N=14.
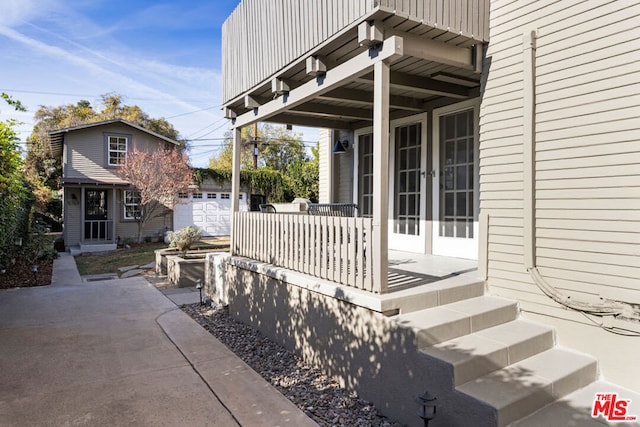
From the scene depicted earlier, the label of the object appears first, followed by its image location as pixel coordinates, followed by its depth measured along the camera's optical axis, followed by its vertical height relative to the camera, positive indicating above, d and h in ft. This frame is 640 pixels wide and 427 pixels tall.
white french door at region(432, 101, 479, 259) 15.71 +1.11
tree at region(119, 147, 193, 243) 45.57 +3.50
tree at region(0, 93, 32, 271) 17.72 +0.62
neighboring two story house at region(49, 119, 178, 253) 46.44 +2.64
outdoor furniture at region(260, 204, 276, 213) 21.14 -0.02
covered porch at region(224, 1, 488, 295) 10.43 +3.46
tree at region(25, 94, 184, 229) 58.18 +16.22
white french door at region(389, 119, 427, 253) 18.01 +0.96
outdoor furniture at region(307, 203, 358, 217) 19.95 -0.12
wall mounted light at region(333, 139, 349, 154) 23.06 +3.66
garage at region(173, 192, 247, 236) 54.13 -0.82
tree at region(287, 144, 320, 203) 62.80 +4.51
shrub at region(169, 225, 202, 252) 29.99 -2.49
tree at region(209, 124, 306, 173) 98.02 +14.70
